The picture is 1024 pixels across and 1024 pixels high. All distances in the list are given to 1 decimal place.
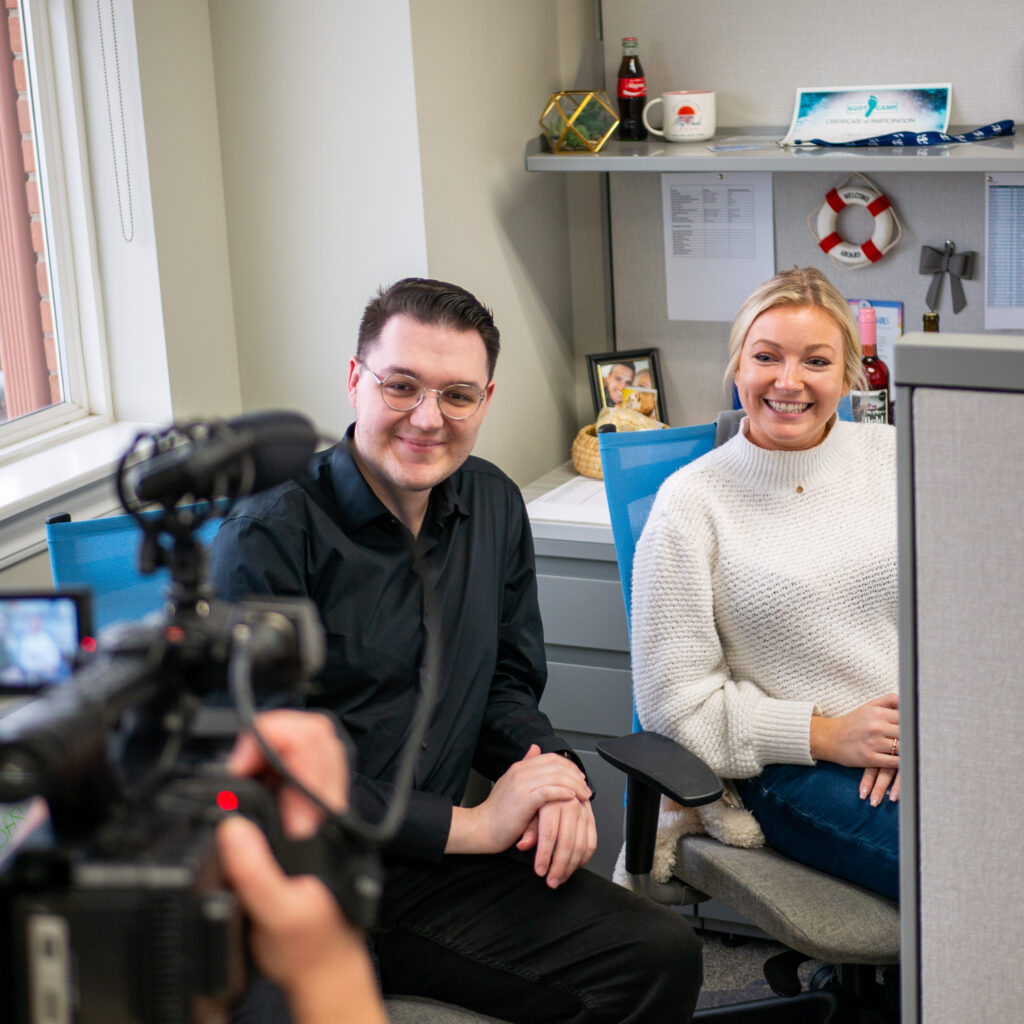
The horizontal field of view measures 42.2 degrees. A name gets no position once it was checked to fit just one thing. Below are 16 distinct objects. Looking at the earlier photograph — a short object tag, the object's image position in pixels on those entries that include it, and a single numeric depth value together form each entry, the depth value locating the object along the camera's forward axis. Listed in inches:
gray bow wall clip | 96.9
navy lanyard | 90.7
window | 86.7
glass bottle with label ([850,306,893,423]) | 91.4
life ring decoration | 98.0
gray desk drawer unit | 89.4
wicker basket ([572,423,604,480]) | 102.6
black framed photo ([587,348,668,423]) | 106.0
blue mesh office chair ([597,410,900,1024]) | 61.2
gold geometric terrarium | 97.7
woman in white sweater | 66.7
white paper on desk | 91.3
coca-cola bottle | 100.8
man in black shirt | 61.5
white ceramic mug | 97.8
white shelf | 84.4
